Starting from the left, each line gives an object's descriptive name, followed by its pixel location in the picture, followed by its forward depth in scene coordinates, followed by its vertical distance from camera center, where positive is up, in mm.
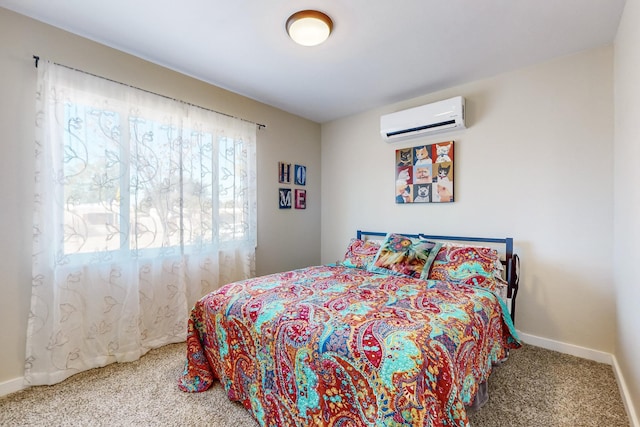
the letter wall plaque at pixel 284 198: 3555 +170
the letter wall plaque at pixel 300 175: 3746 +486
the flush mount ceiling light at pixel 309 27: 1847 +1218
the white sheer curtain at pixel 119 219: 1974 -57
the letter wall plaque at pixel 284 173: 3543 +484
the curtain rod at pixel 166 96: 1958 +1018
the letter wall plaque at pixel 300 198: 3759 +178
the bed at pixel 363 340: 1157 -625
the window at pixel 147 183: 2084 +238
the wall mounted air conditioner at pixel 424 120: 2756 +933
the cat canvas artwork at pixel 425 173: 2965 +413
